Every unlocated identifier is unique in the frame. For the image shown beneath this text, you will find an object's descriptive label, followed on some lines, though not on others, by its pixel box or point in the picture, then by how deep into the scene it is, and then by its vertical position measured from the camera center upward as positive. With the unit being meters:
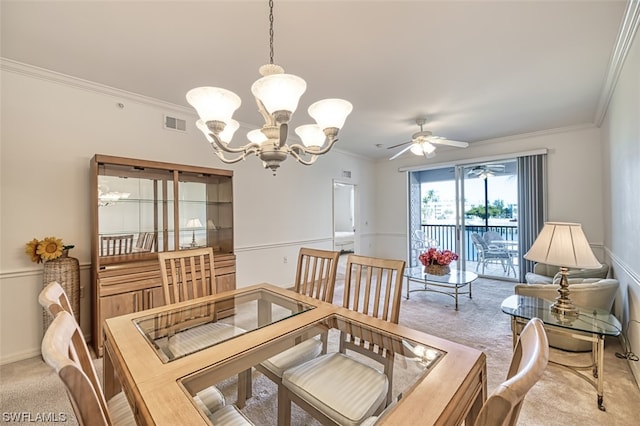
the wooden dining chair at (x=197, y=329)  1.50 -0.67
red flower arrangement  3.89 -0.63
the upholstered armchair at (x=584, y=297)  2.53 -0.81
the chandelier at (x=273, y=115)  1.38 +0.58
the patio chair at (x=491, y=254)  5.63 -0.85
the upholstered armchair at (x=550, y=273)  3.38 -0.83
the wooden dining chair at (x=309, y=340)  1.55 -0.75
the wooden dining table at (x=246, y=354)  0.90 -0.63
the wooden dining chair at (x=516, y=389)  0.53 -0.36
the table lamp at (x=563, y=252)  2.04 -0.31
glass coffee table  3.70 -0.93
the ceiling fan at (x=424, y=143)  3.63 +0.95
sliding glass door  5.58 +0.04
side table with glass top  1.92 -0.86
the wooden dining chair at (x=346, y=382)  1.27 -0.87
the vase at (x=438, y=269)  3.90 -0.80
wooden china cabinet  2.61 -0.08
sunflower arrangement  2.42 -0.27
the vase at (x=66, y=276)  2.46 -0.52
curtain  4.66 +0.21
